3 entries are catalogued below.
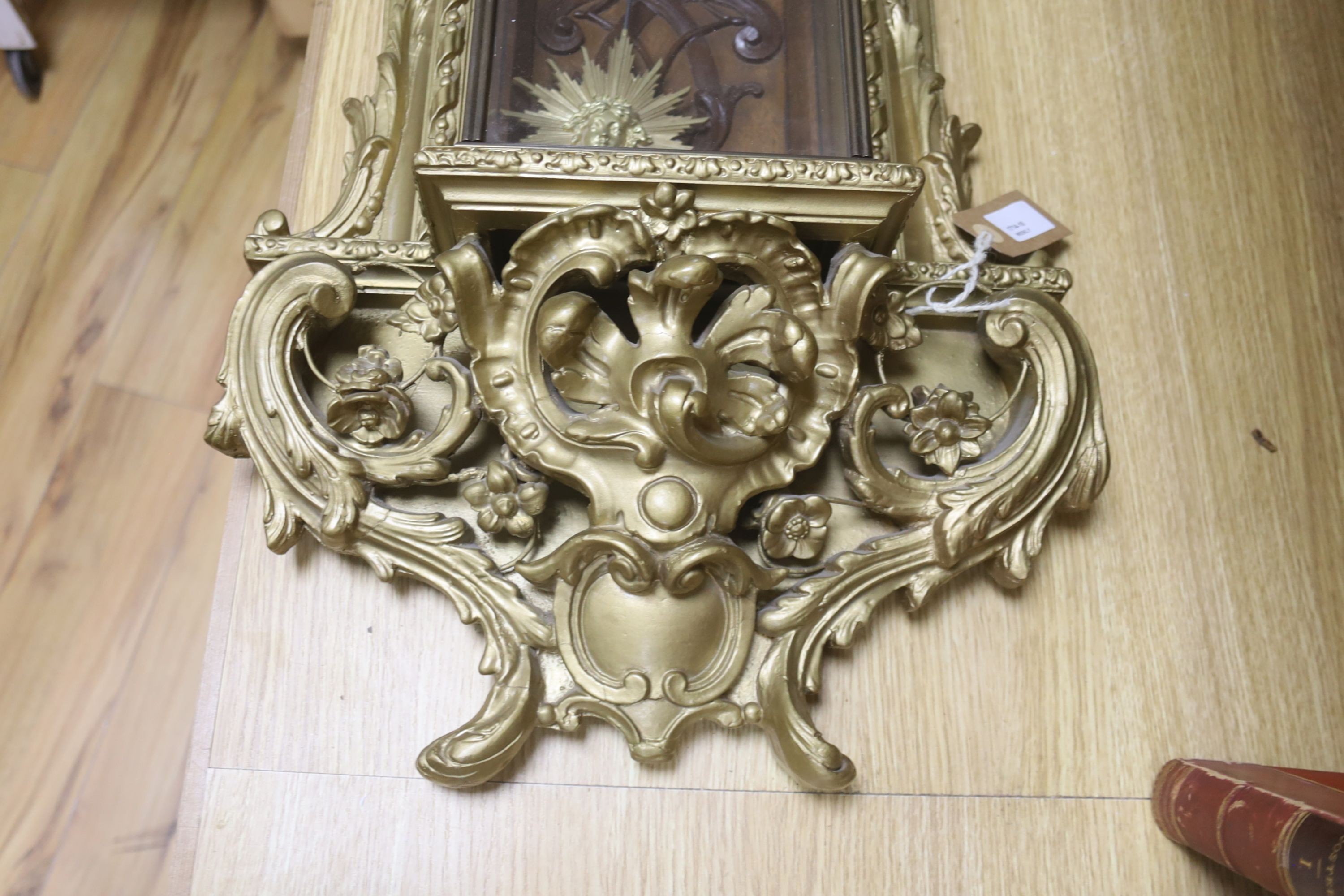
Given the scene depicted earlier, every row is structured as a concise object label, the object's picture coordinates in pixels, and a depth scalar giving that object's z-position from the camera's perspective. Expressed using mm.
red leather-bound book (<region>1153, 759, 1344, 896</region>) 501
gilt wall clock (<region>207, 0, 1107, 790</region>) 564
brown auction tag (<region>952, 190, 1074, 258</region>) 727
